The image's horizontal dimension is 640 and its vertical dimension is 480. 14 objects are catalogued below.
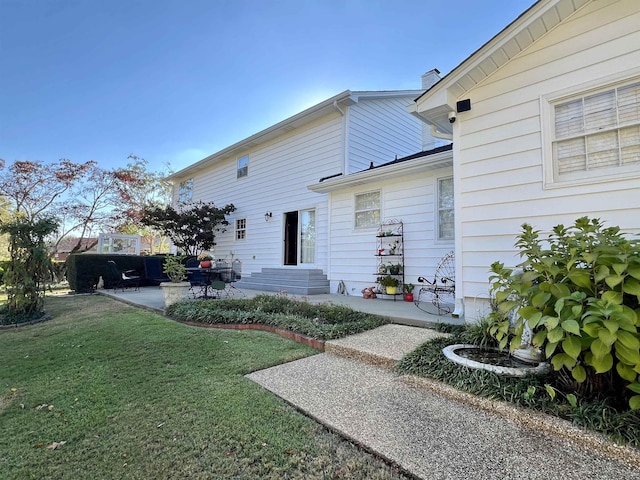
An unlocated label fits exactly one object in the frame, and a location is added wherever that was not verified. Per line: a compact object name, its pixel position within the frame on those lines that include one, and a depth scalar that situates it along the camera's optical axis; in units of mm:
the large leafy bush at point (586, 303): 1798
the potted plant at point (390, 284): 6828
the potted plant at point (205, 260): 7180
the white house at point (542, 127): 3400
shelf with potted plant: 6934
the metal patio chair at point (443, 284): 6025
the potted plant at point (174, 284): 6406
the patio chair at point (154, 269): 10016
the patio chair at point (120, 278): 10055
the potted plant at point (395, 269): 6926
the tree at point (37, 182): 15266
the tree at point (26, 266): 6434
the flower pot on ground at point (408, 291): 6742
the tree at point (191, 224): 11984
